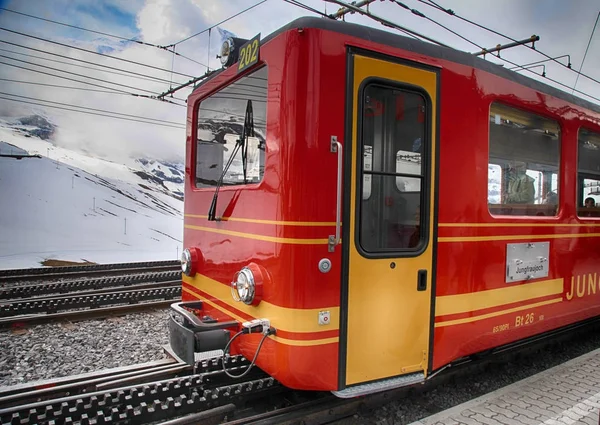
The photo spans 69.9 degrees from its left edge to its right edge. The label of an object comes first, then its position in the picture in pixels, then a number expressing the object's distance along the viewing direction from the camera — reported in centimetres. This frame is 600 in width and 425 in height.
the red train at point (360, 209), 277
